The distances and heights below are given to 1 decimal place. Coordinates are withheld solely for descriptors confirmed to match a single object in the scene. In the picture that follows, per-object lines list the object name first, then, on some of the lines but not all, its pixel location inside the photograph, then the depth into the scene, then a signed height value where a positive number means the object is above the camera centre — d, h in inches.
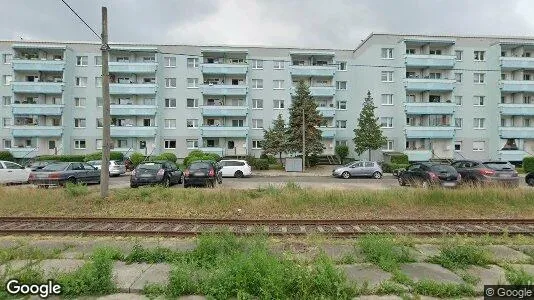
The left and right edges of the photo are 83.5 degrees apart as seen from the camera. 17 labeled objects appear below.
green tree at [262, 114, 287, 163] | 1423.5 +55.6
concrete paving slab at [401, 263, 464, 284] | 181.5 -80.0
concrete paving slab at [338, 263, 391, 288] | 174.9 -78.9
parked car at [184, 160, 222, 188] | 668.1 -54.9
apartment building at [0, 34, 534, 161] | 1561.3 +297.9
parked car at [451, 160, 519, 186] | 626.8 -55.3
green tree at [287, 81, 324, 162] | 1323.8 +118.6
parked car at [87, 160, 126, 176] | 978.2 -52.6
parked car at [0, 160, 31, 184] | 695.7 -48.3
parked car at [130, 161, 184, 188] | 636.7 -50.5
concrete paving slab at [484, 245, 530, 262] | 219.1 -83.1
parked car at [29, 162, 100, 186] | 625.9 -48.3
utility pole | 460.4 +52.0
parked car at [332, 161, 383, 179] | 1019.3 -72.5
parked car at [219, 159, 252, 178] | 1015.0 -60.7
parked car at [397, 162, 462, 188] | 599.5 -56.8
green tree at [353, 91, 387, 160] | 1387.8 +73.4
